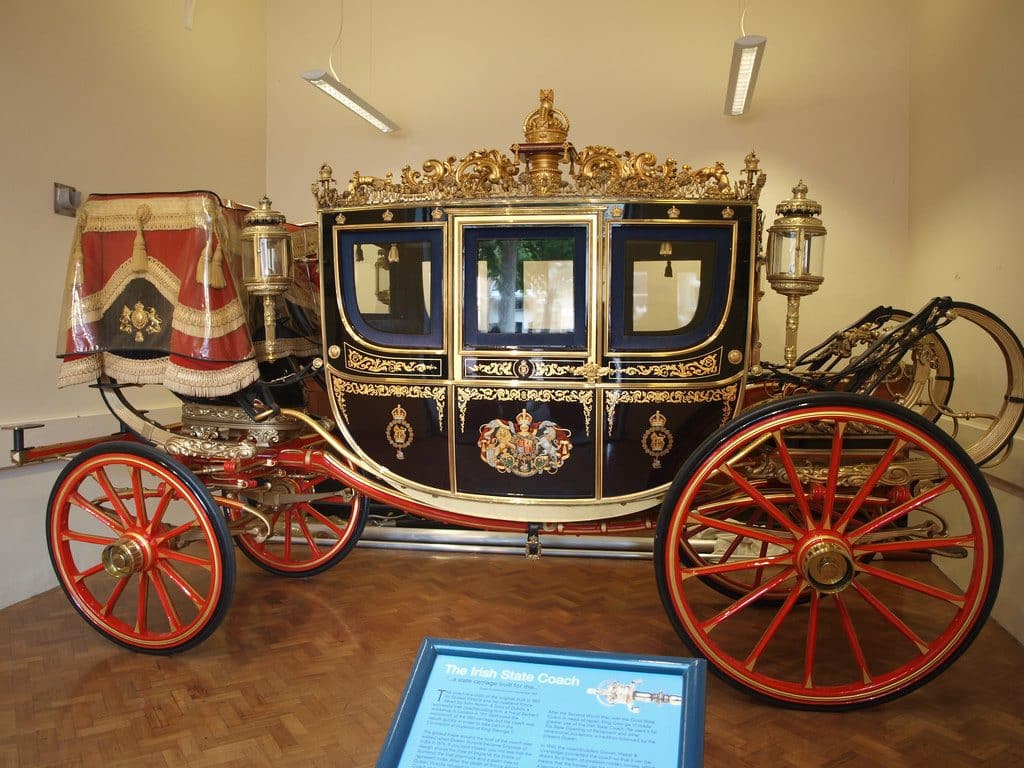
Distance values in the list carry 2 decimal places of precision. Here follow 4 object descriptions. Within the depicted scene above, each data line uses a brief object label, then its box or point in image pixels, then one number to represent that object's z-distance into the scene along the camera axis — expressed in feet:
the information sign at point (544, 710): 3.71
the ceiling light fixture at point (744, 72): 12.85
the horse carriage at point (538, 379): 7.72
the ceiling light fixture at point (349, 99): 14.68
